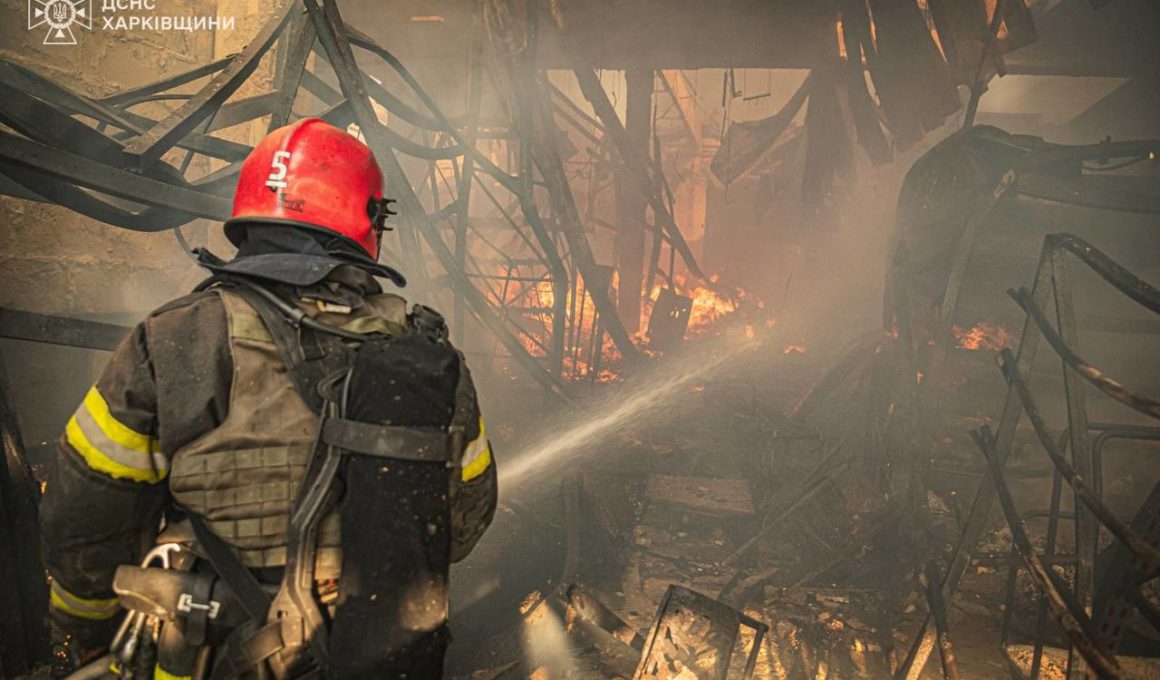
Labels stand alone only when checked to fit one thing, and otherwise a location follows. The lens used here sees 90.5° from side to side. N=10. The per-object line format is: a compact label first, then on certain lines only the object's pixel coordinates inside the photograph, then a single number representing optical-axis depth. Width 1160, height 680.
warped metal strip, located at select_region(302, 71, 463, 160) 5.03
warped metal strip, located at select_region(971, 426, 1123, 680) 2.34
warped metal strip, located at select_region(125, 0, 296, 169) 3.17
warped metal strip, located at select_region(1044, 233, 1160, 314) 2.50
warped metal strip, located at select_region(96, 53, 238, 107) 4.32
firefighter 1.43
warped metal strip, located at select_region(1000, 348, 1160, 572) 2.23
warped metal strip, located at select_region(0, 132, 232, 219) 2.61
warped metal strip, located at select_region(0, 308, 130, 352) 2.83
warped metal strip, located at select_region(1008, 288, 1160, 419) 2.29
